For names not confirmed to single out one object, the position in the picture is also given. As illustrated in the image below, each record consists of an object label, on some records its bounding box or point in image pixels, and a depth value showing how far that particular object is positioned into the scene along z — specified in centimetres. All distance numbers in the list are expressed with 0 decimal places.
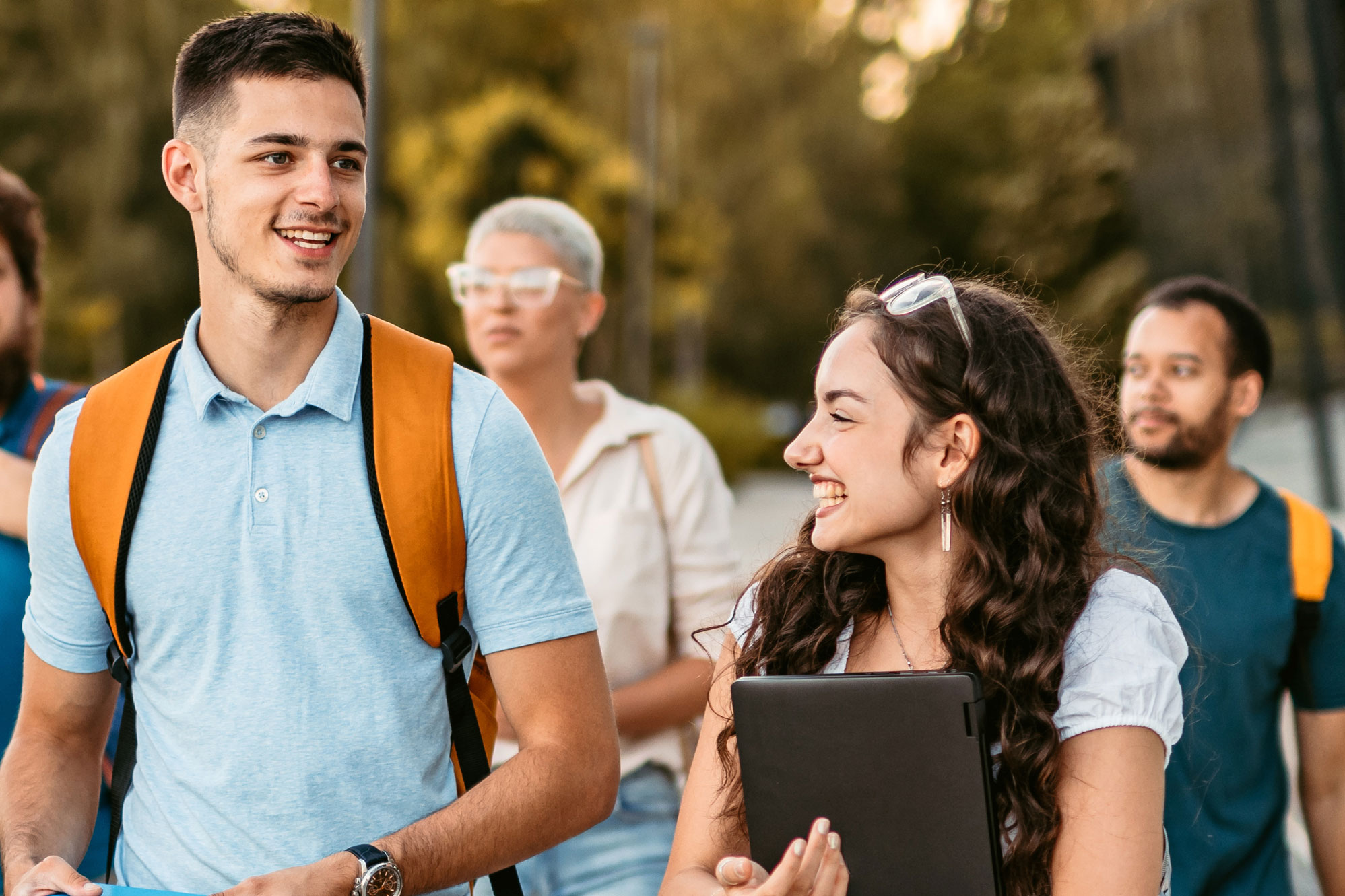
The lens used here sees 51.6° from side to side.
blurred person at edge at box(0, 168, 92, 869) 302
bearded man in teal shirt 331
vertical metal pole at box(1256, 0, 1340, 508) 1233
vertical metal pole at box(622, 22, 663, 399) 2973
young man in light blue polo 222
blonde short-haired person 336
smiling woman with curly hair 223
